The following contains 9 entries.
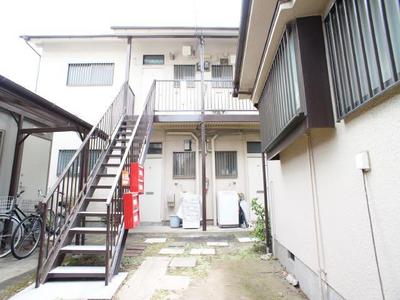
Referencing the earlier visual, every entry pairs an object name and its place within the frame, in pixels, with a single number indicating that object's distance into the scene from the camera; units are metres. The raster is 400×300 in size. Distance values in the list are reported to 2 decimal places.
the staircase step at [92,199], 3.76
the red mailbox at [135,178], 3.62
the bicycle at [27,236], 4.00
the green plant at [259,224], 4.47
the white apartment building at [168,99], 7.18
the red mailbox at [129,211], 3.31
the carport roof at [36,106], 3.00
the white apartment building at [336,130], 1.30
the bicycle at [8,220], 4.12
